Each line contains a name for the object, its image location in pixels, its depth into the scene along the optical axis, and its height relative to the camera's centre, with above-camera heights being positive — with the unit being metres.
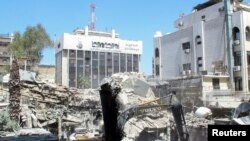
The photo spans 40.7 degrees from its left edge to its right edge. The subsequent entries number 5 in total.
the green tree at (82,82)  88.45 -0.07
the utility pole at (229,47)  43.06 +4.20
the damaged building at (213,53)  42.06 +3.69
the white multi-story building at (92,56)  94.06 +7.69
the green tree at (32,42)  57.41 +6.97
